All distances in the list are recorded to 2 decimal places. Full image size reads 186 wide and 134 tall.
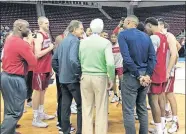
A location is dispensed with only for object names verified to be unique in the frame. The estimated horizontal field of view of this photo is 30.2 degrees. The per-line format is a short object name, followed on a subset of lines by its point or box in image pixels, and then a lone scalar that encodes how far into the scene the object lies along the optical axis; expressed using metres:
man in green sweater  3.02
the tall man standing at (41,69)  3.74
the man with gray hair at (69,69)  3.20
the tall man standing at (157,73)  3.37
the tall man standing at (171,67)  3.55
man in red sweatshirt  3.10
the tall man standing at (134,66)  2.99
